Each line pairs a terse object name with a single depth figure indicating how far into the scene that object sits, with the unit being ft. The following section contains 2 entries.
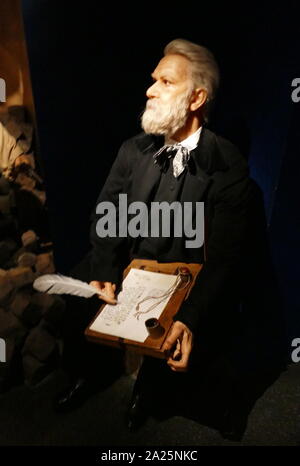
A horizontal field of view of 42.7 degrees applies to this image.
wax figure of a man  6.52
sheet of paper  6.00
